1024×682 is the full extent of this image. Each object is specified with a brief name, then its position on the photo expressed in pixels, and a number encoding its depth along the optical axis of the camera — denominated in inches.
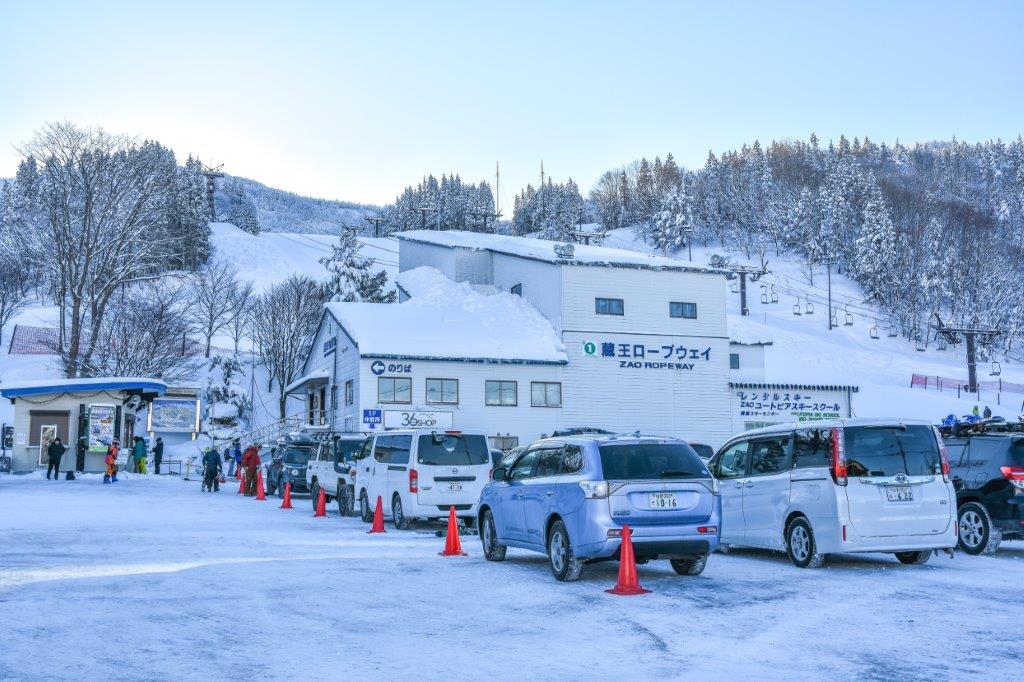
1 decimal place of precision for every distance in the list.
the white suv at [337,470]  941.2
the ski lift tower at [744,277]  2532.0
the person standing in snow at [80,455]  1476.4
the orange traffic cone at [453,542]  556.8
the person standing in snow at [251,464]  1241.4
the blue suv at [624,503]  427.5
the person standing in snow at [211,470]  1305.4
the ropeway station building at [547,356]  1603.1
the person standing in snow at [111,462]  1344.7
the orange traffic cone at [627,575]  402.3
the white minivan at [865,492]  468.4
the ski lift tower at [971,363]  2540.8
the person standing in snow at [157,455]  1758.1
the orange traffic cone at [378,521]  712.4
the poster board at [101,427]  1471.5
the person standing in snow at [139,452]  1579.8
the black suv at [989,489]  528.4
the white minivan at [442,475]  735.7
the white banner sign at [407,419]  1572.3
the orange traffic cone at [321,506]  893.0
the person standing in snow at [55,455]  1366.9
